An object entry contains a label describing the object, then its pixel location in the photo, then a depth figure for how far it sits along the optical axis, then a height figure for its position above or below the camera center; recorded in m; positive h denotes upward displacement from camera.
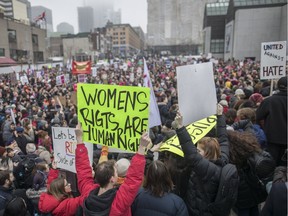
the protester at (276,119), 4.07 -0.91
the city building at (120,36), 133.43 +10.67
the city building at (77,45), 74.12 +3.59
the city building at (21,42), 41.09 +2.81
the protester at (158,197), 2.35 -1.19
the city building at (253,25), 33.94 +4.05
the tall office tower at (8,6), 75.20 +15.68
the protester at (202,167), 2.48 -0.99
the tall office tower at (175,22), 74.19 +9.82
